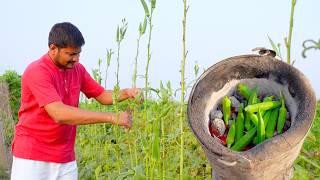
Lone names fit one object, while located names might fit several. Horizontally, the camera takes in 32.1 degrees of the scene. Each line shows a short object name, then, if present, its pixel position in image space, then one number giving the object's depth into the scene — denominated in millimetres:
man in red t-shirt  3715
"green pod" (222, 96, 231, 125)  2564
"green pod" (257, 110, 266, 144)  2465
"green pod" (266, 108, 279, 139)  2508
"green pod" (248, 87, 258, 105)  2570
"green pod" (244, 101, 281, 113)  2486
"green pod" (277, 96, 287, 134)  2506
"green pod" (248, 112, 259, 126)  2506
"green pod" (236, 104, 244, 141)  2508
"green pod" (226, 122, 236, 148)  2477
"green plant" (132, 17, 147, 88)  3165
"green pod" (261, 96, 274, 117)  2579
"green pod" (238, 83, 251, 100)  2668
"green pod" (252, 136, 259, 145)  2498
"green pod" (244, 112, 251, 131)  2539
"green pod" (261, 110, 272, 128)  2542
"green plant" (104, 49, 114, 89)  4000
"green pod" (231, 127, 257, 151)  2463
